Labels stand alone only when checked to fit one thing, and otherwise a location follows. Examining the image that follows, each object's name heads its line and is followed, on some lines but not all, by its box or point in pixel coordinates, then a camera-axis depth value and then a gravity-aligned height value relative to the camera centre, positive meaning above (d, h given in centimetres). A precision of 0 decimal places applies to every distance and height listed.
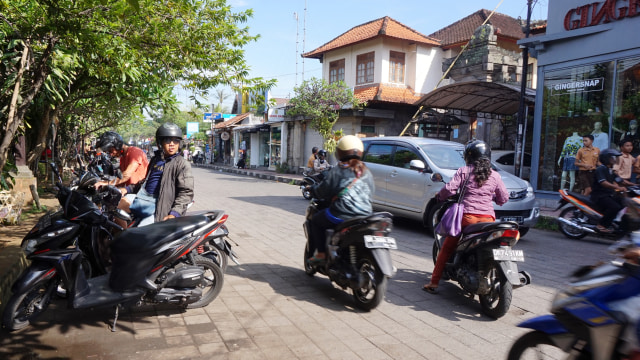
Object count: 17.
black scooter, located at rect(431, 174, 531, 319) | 387 -99
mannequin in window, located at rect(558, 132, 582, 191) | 1198 -1
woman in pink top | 437 -35
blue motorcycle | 197 -71
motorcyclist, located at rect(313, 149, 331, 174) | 1322 -42
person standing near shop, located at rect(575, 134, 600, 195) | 1028 -6
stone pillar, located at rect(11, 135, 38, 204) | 905 -77
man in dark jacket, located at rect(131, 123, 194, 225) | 400 -35
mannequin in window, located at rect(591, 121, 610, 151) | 1125 +52
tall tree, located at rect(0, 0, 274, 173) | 448 +121
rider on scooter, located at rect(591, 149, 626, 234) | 751 -54
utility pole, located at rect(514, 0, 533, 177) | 1293 +112
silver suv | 731 -49
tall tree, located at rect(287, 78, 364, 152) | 1989 +206
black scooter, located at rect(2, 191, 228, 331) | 341 -102
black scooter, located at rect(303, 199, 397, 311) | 392 -97
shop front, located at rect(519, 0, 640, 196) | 1077 +190
